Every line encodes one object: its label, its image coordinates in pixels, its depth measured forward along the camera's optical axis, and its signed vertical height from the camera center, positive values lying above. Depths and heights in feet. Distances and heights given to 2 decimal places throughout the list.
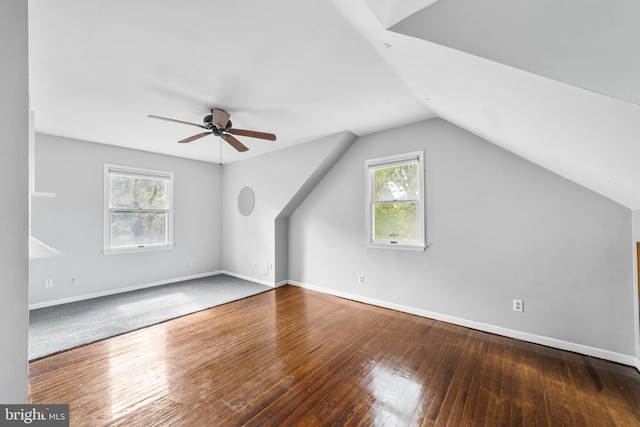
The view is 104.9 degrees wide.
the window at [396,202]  10.83 +0.67
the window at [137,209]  13.50 +0.41
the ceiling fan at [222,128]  8.68 +3.32
